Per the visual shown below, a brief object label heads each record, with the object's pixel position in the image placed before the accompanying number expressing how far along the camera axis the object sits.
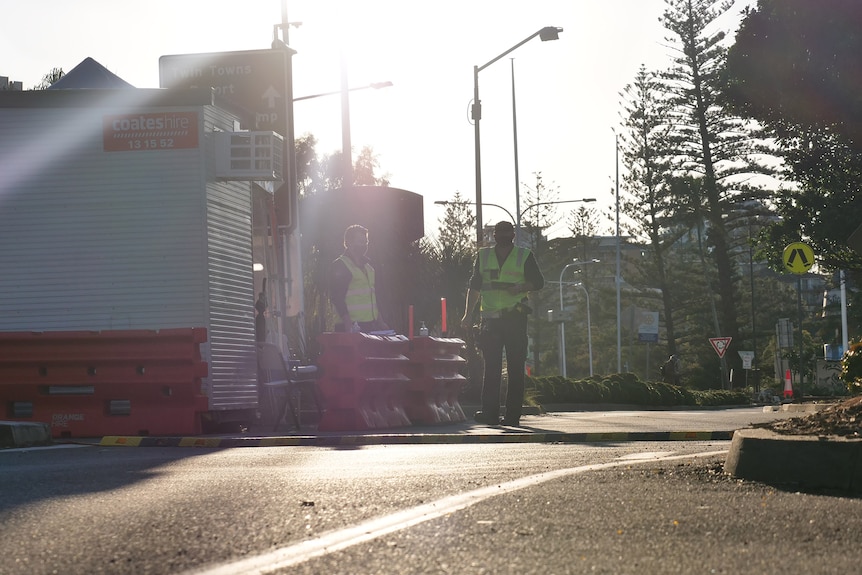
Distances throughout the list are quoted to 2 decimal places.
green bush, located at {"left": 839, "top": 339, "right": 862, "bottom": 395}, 14.60
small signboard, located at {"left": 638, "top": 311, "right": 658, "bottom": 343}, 73.81
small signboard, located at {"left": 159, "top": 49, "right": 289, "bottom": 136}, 26.50
